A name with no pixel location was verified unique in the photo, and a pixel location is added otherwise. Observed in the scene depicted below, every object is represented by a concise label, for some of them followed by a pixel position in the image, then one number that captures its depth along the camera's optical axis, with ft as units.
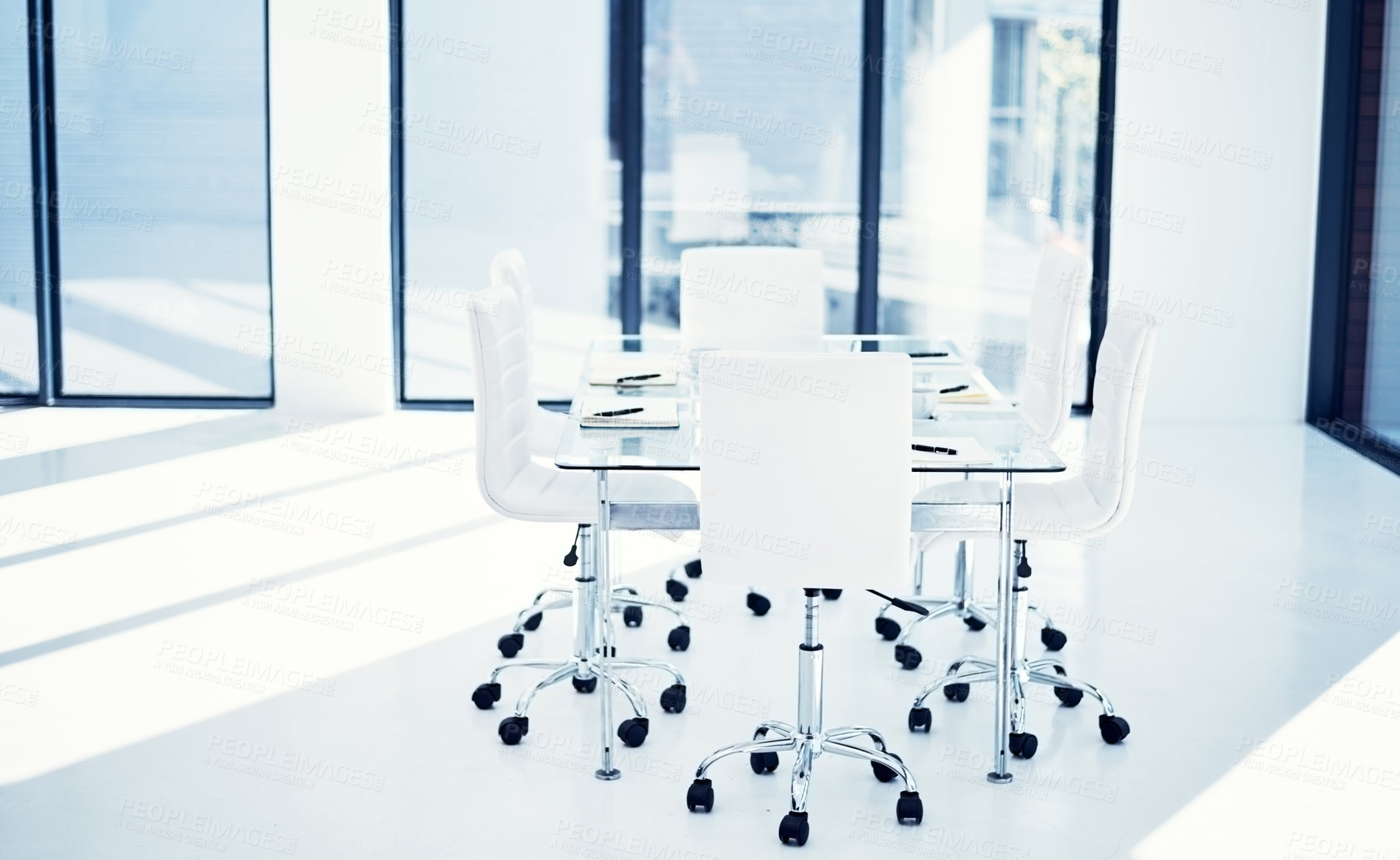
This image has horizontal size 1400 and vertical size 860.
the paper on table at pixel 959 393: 13.96
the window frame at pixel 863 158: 26.32
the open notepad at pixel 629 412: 12.94
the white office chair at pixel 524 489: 13.03
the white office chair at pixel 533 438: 15.35
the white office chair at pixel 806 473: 10.50
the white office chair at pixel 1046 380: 15.42
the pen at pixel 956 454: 11.48
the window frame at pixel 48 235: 26.61
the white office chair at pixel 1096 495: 12.53
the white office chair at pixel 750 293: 18.88
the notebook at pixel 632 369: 15.19
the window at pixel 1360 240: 24.02
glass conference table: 11.64
